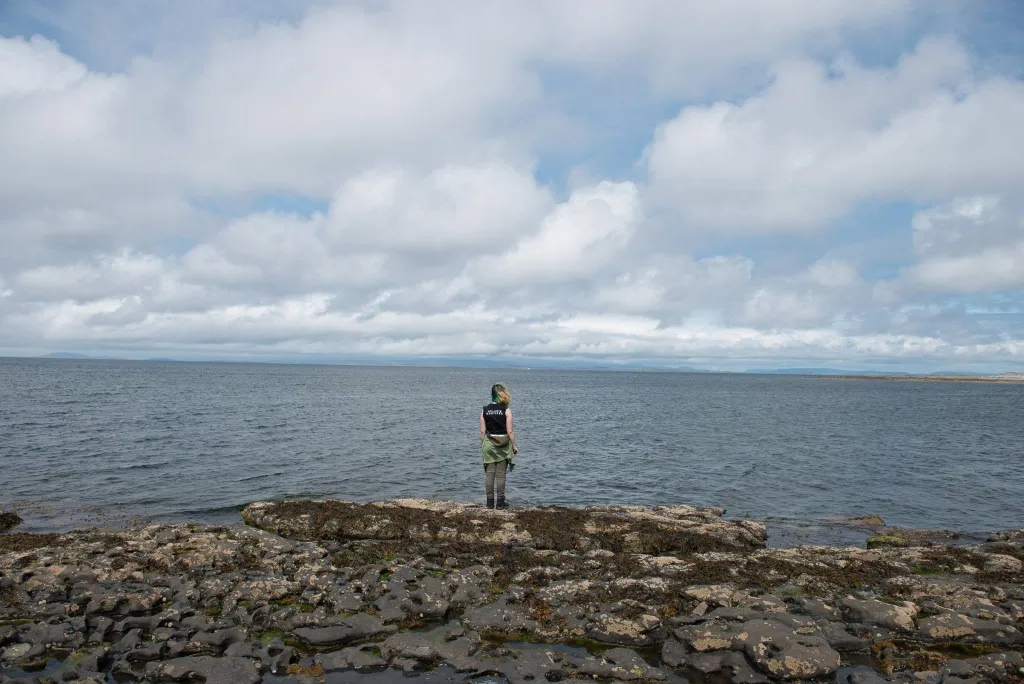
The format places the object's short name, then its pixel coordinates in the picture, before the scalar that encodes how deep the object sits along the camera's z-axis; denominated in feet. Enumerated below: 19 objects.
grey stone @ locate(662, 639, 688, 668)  32.14
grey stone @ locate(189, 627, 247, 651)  33.35
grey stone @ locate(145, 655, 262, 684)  29.92
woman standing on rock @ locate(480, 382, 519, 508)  65.57
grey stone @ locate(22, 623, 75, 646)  32.83
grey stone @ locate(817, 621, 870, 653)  33.99
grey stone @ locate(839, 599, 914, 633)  36.22
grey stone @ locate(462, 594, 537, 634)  36.09
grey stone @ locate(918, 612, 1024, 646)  34.65
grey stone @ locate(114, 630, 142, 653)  32.68
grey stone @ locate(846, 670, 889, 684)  29.91
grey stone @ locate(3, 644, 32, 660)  31.14
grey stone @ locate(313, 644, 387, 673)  31.55
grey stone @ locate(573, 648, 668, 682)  30.73
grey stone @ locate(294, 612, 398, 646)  34.53
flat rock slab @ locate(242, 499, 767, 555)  56.70
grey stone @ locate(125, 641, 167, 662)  31.94
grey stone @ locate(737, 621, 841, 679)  30.63
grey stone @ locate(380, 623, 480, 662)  32.53
